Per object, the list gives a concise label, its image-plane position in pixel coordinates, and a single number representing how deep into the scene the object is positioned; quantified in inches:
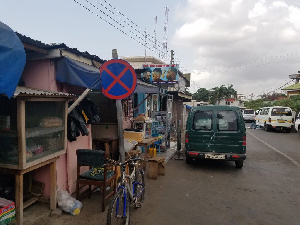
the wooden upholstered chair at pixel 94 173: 173.6
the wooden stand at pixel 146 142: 275.3
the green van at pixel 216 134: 284.0
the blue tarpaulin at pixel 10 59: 103.2
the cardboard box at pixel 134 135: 285.9
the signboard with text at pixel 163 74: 557.9
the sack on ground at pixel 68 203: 169.9
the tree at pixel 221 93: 2497.5
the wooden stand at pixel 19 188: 141.6
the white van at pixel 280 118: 748.0
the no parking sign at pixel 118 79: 145.3
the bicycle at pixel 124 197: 139.0
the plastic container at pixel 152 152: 337.7
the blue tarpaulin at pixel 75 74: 175.3
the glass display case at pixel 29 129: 136.7
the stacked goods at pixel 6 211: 135.3
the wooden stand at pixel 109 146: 256.5
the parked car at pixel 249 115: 1219.2
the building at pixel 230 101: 2635.3
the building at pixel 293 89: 1291.8
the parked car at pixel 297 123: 691.1
